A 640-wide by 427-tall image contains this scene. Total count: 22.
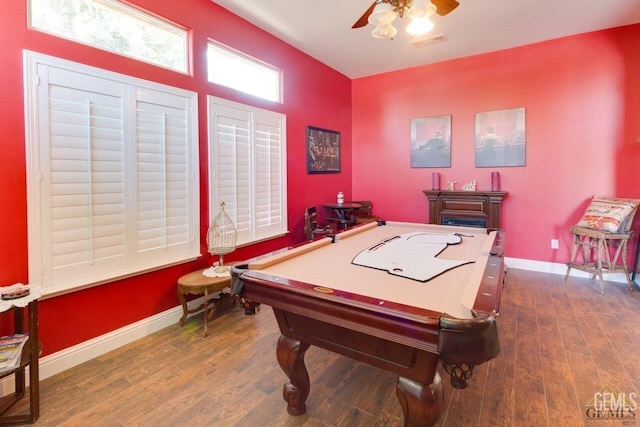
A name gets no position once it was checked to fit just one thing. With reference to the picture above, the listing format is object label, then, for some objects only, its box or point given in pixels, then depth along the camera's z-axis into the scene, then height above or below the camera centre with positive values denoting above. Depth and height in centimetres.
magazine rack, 165 -81
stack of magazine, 159 -76
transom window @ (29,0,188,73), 210 +136
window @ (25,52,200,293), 201 +25
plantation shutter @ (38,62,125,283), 204 +23
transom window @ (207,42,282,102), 318 +150
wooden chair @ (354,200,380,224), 522 -11
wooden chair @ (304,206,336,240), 396 -29
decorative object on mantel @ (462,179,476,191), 461 +26
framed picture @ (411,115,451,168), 481 +97
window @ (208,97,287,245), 311 +42
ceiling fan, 209 +136
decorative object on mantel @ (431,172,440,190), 482 +35
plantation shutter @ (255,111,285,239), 360 +37
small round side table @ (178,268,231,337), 256 -66
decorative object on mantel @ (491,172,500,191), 440 +31
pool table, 103 -40
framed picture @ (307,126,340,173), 448 +83
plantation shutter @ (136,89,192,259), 252 +28
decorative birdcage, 283 -32
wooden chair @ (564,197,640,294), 346 -39
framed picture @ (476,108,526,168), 429 +92
